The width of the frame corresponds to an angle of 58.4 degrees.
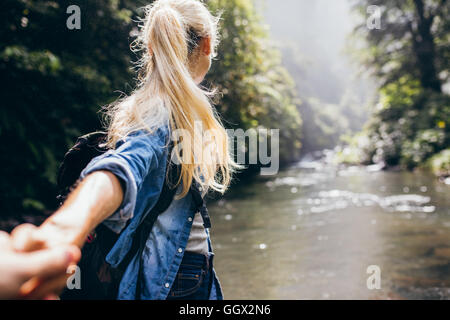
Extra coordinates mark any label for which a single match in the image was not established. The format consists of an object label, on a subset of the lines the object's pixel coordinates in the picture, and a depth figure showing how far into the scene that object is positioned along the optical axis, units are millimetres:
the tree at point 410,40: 18531
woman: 1111
